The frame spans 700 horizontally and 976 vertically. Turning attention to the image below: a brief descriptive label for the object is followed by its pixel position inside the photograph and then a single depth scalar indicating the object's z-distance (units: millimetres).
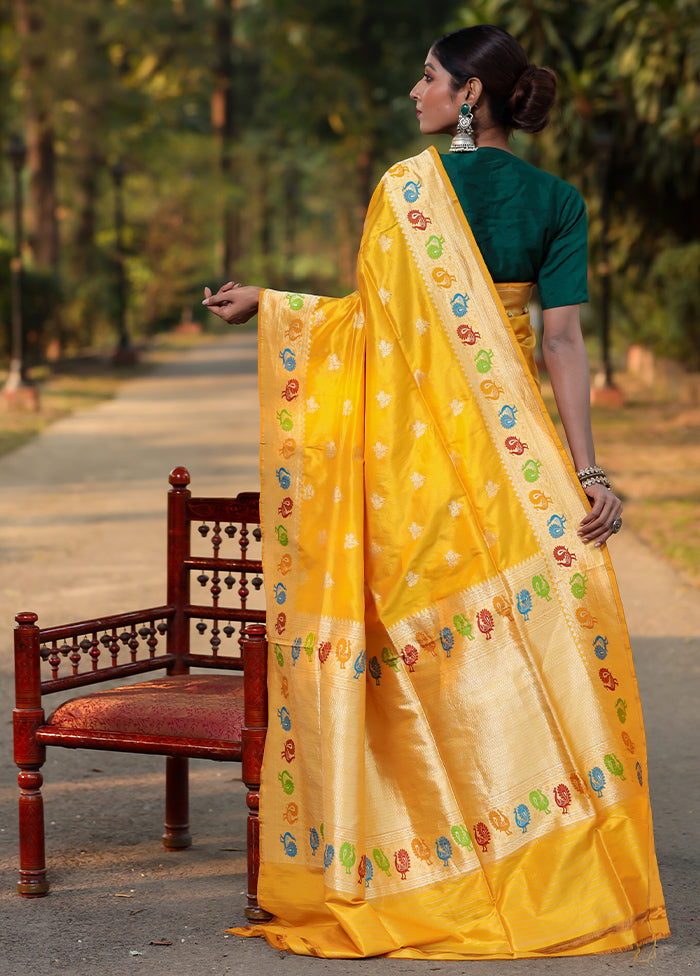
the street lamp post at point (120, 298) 25312
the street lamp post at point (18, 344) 17656
